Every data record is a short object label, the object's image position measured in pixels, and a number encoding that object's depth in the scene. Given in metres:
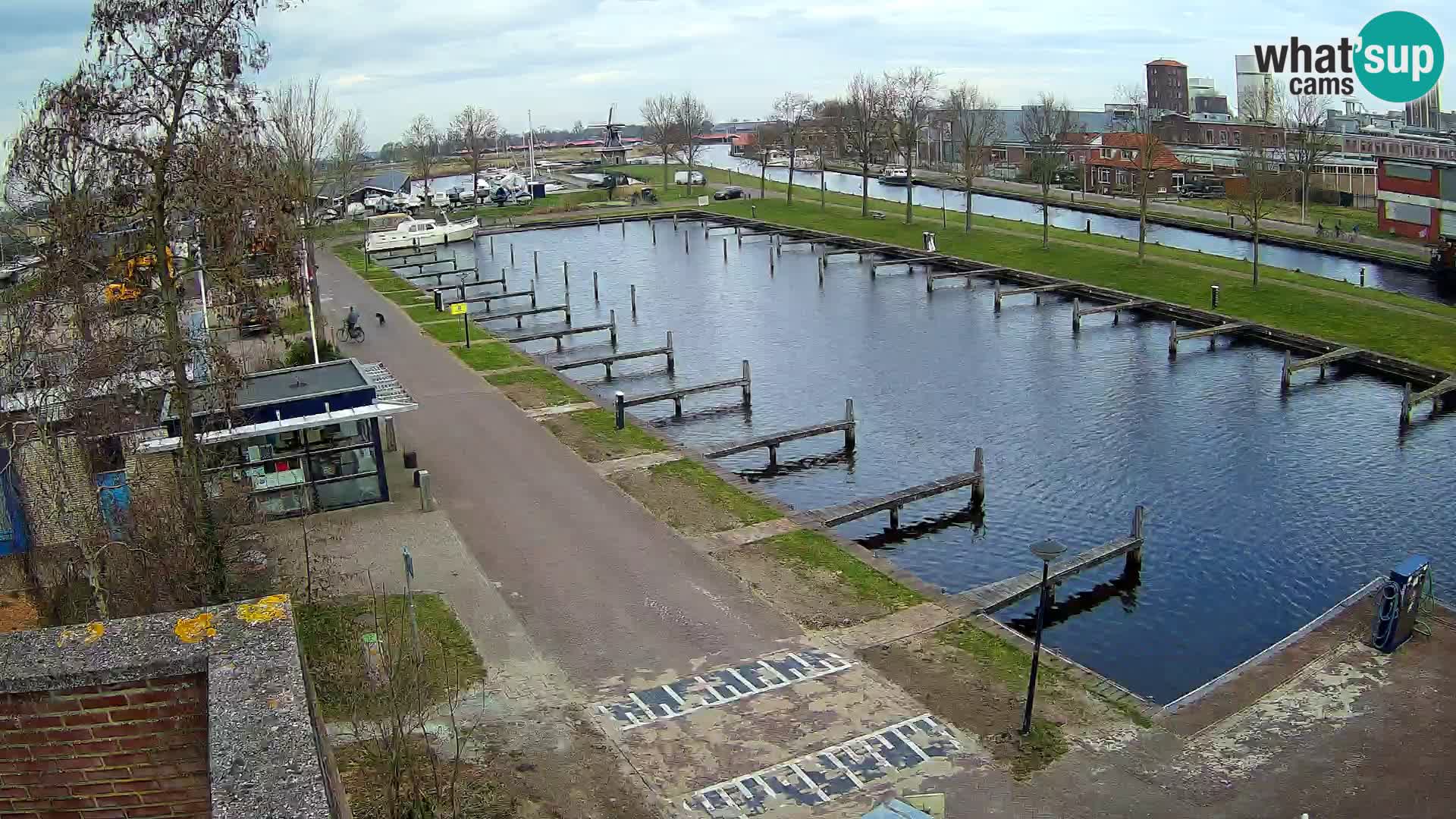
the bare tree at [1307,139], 73.50
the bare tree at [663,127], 112.26
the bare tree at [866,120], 87.25
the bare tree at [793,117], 100.69
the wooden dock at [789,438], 31.39
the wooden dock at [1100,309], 46.53
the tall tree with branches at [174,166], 15.23
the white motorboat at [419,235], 71.44
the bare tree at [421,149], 100.81
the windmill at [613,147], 149.38
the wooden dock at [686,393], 35.59
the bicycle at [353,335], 45.16
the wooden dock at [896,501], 25.70
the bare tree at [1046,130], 93.44
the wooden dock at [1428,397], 33.75
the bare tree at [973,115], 110.11
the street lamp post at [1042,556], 15.73
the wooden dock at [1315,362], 38.12
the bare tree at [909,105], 84.75
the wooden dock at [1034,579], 21.30
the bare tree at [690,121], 106.88
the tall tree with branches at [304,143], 43.81
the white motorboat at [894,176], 107.81
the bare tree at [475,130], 115.88
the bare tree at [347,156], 68.62
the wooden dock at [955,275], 55.31
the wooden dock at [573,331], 45.09
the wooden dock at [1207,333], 42.59
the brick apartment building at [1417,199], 58.47
